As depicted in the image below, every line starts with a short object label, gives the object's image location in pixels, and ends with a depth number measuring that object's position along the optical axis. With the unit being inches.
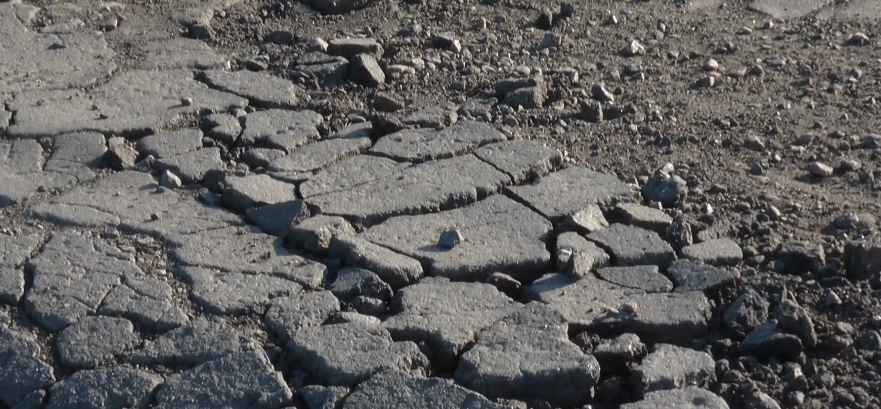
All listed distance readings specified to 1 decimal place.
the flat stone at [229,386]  123.8
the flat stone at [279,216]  153.0
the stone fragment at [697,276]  142.3
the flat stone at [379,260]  143.3
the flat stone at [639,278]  142.3
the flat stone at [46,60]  193.0
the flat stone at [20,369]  126.6
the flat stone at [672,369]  127.4
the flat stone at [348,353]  126.6
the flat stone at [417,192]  157.2
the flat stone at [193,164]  166.7
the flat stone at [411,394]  122.6
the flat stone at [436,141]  172.1
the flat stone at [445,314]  131.7
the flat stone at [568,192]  158.6
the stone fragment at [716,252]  147.3
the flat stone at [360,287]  140.4
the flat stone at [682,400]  123.9
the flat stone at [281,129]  175.8
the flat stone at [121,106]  178.5
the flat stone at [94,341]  128.9
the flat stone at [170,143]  172.6
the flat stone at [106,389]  124.4
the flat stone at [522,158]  167.6
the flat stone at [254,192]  159.2
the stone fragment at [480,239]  145.9
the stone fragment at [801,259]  145.6
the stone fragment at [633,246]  147.6
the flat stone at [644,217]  154.3
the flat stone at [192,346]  129.0
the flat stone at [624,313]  135.6
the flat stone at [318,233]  148.9
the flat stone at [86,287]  135.4
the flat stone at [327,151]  169.0
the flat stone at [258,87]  188.1
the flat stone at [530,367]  125.7
